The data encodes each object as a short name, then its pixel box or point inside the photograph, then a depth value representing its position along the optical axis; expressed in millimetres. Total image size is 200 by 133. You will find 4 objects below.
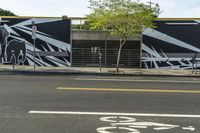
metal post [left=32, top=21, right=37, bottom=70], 24422
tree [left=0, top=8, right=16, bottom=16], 82362
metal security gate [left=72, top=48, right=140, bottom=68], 27883
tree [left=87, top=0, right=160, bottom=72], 23469
